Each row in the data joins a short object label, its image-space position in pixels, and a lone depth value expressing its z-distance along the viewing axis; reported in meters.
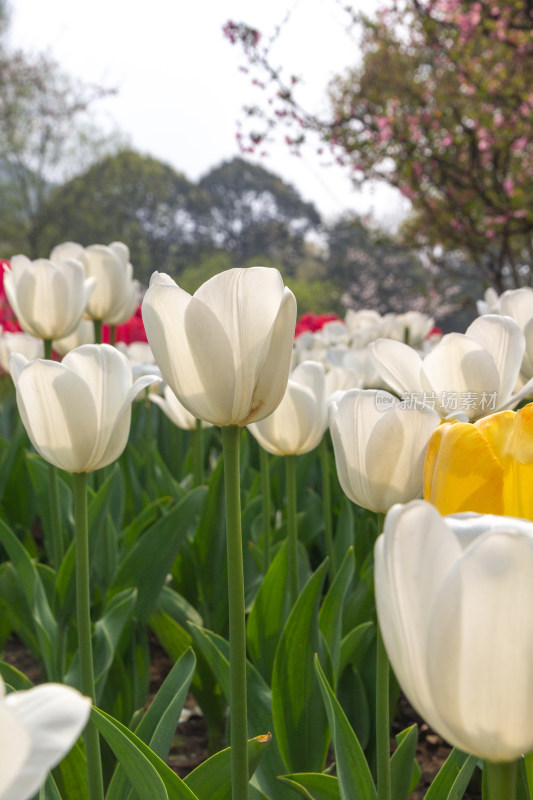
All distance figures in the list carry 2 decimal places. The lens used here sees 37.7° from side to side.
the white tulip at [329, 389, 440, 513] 0.80
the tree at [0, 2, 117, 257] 20.69
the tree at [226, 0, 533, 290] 5.11
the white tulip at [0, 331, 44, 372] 2.46
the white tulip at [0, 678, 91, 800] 0.27
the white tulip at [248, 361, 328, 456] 1.28
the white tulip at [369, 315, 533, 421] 0.99
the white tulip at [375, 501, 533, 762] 0.36
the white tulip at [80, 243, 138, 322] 2.12
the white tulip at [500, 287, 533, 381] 1.36
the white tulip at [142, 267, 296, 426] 0.69
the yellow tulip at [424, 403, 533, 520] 0.53
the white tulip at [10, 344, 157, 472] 0.93
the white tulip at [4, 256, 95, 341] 1.65
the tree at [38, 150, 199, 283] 22.95
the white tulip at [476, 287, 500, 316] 2.03
